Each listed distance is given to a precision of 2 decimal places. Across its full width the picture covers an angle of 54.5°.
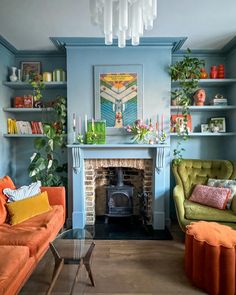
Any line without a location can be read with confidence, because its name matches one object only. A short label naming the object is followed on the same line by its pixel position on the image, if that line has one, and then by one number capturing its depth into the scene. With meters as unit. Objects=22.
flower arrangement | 3.30
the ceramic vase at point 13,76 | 3.50
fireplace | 3.36
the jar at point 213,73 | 3.54
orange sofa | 1.68
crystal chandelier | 1.52
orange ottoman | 1.97
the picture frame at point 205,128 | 3.69
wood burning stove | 3.58
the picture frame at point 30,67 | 3.72
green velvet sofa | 2.80
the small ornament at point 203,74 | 3.50
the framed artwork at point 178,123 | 3.56
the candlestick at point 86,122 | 3.41
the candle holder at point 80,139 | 3.38
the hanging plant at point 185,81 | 3.37
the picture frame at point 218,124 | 3.62
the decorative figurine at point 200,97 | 3.54
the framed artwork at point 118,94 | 3.39
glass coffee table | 2.02
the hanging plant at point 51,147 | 3.40
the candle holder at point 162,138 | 3.37
